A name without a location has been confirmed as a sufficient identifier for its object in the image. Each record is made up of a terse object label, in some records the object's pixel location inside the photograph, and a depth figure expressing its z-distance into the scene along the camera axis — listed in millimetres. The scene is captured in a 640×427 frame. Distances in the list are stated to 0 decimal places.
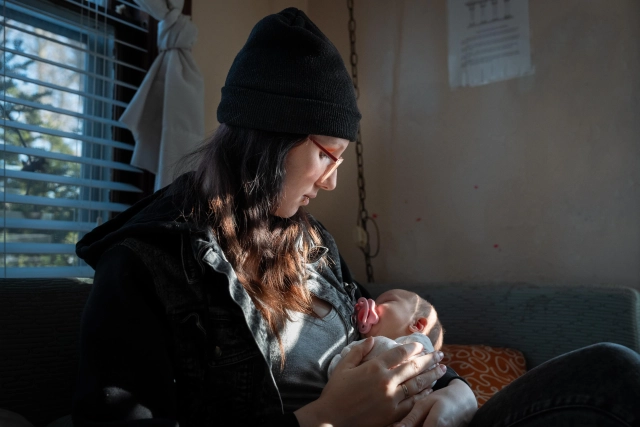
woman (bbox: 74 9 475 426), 1074
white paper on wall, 2358
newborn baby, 1557
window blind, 1934
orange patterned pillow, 1850
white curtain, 2125
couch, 1337
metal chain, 2729
